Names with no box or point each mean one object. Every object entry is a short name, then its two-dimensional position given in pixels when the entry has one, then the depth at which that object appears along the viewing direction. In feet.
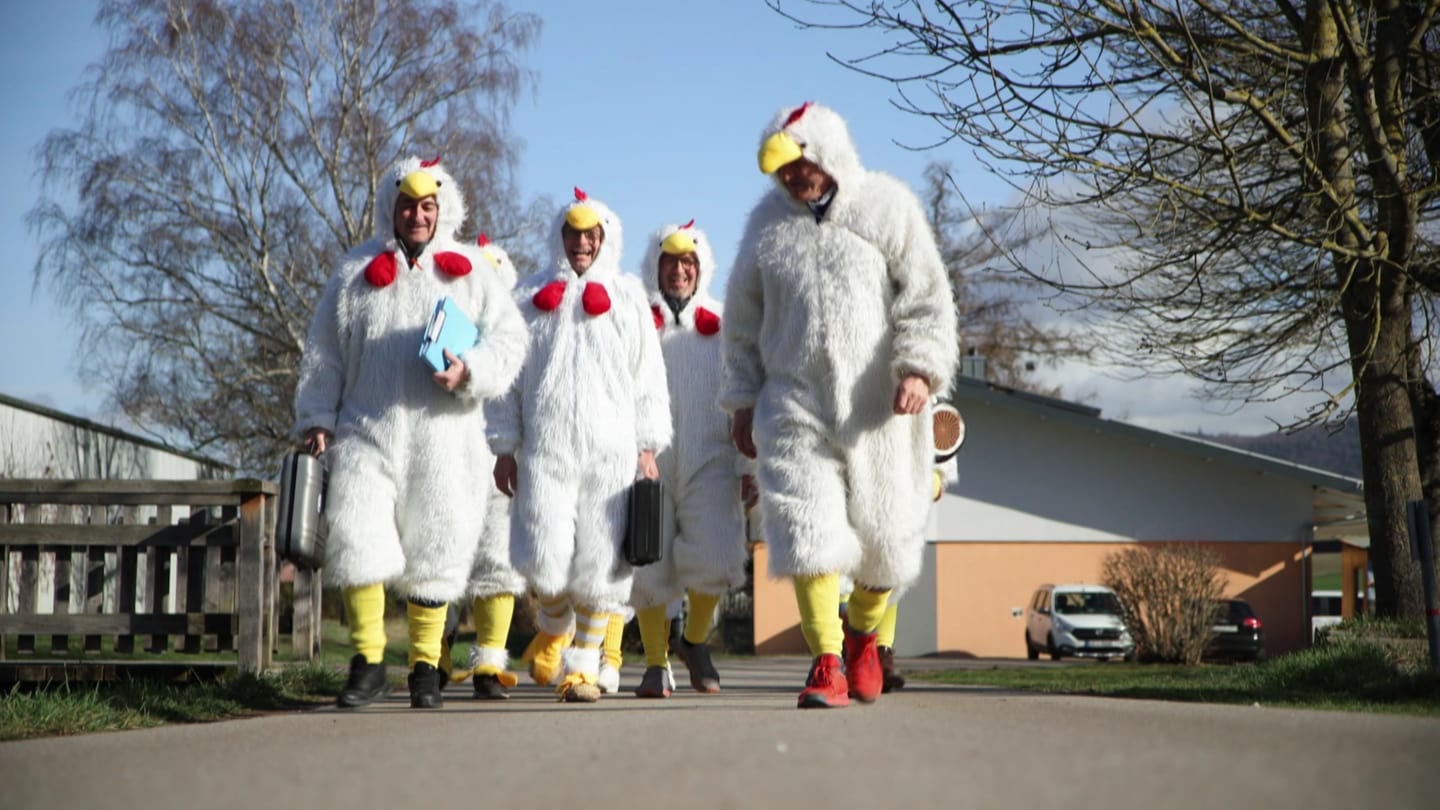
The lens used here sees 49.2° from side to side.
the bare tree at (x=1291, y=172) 31.55
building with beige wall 101.35
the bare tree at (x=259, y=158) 96.99
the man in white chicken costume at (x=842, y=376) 20.53
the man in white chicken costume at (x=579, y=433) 24.59
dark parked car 84.69
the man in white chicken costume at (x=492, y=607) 25.75
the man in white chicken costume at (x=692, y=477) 26.99
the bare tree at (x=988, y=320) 140.56
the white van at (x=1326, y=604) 120.98
